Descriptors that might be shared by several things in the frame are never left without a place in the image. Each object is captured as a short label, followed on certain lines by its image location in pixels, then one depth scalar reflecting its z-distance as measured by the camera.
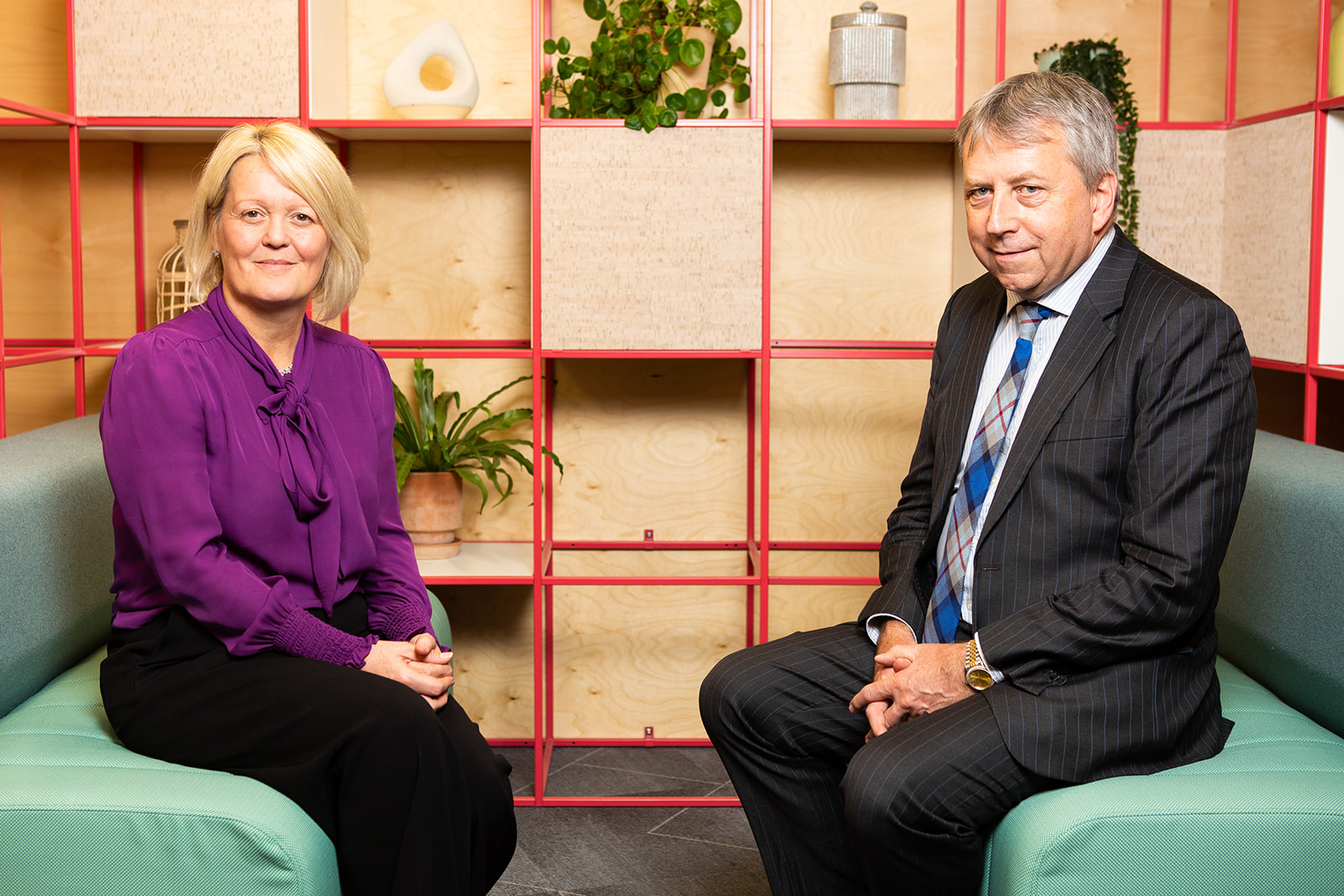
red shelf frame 2.46
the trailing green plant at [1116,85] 2.53
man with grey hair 1.53
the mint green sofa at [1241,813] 1.42
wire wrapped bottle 2.71
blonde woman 1.53
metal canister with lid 2.64
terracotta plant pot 2.73
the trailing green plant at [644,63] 2.59
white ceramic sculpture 2.62
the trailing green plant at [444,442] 2.74
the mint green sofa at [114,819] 1.44
